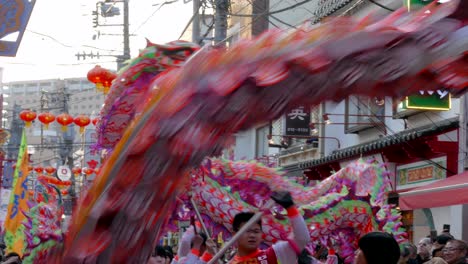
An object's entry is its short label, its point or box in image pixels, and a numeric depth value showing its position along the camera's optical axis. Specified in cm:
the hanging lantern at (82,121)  2450
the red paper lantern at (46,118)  2500
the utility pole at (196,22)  1669
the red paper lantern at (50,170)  3712
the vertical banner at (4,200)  3173
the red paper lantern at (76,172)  3648
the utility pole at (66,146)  5091
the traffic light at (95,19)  3759
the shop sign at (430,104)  1633
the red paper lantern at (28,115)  2483
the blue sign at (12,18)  1113
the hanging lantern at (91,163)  2725
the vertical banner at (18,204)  1953
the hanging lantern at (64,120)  2520
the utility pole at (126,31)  2923
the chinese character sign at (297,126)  2355
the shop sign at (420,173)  1822
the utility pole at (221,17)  1466
